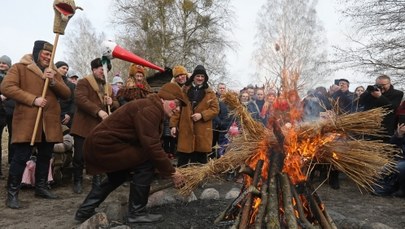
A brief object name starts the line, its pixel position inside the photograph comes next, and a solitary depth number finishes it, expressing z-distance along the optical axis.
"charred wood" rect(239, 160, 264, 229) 3.20
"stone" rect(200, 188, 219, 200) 4.82
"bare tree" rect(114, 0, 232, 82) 22.59
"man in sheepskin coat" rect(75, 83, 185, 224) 3.81
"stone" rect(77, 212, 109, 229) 3.62
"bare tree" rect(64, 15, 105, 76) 38.19
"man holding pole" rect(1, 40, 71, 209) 4.81
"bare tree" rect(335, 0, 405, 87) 11.87
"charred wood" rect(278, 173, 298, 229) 3.09
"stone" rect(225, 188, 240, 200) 4.87
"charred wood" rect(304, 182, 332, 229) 3.28
